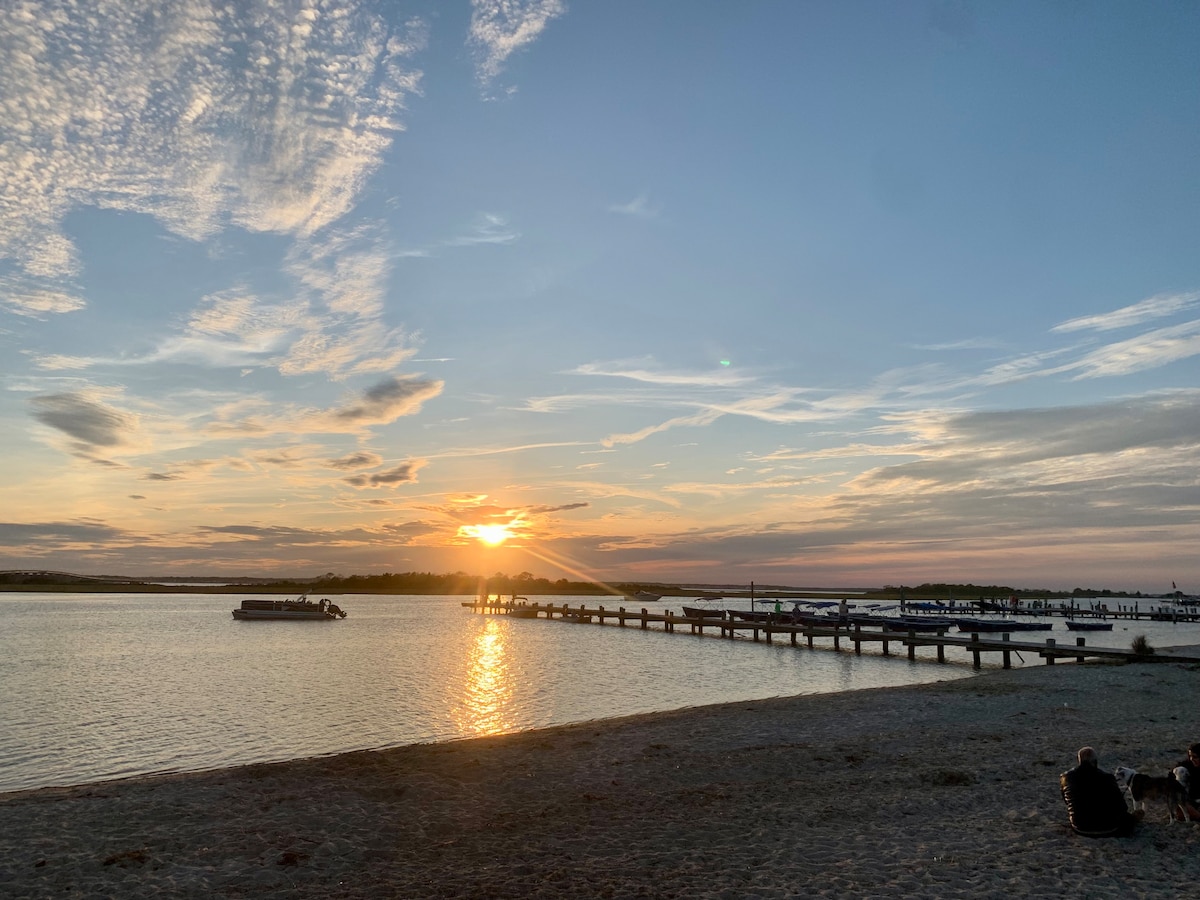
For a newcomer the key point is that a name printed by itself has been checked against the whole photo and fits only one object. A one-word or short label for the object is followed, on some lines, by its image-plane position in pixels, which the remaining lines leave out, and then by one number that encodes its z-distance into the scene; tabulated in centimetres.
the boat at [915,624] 6419
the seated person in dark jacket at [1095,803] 1073
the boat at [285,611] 9631
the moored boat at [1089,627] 7749
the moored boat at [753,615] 7671
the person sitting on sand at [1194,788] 1085
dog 1096
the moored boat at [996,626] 6712
